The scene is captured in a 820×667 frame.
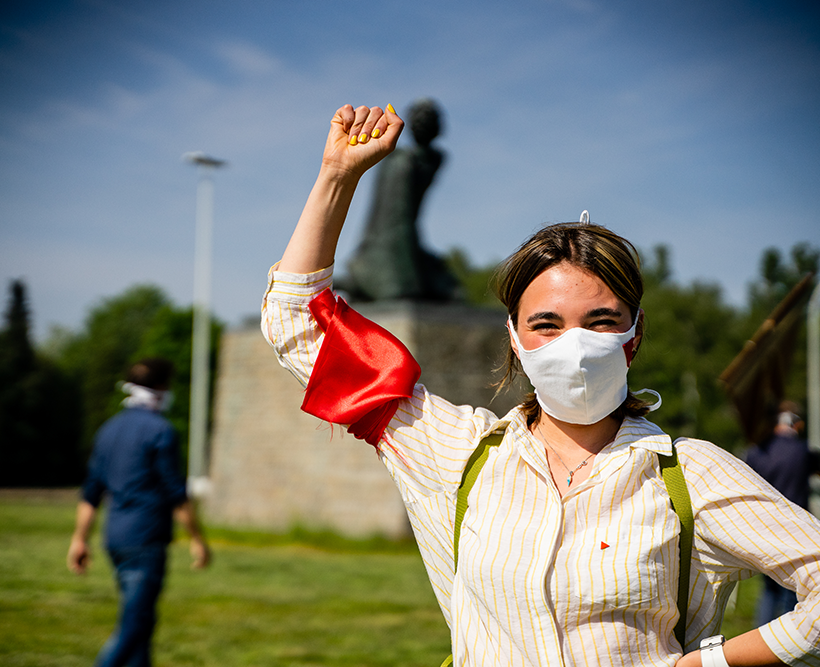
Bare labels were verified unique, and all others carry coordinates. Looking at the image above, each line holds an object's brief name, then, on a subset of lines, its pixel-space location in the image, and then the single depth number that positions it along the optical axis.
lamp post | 21.55
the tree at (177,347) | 40.16
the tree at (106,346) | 59.00
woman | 1.69
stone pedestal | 12.16
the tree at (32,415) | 44.31
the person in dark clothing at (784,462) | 6.34
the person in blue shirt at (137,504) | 4.88
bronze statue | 12.83
